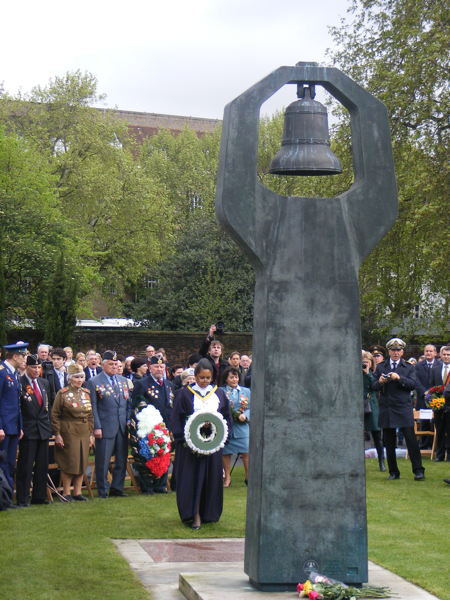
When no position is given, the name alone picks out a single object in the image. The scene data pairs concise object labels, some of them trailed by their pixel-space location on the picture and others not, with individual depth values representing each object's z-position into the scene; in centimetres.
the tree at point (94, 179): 5481
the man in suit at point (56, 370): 1891
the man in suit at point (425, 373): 2316
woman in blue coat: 1773
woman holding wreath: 1345
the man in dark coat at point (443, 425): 2084
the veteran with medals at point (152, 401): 1681
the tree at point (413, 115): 2961
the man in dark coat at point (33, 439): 1530
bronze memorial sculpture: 880
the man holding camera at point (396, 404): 1759
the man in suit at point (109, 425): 1650
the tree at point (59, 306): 3731
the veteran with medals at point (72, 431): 1593
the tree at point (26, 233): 4000
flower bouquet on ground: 834
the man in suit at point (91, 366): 1950
